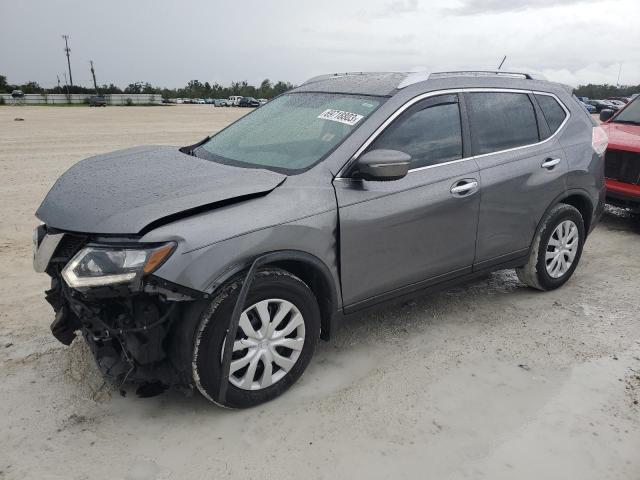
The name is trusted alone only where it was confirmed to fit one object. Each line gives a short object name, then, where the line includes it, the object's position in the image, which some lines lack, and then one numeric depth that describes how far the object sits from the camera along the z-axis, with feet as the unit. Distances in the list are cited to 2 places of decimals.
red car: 21.12
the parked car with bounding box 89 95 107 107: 189.98
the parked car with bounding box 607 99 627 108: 140.15
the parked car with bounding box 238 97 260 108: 190.86
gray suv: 8.60
